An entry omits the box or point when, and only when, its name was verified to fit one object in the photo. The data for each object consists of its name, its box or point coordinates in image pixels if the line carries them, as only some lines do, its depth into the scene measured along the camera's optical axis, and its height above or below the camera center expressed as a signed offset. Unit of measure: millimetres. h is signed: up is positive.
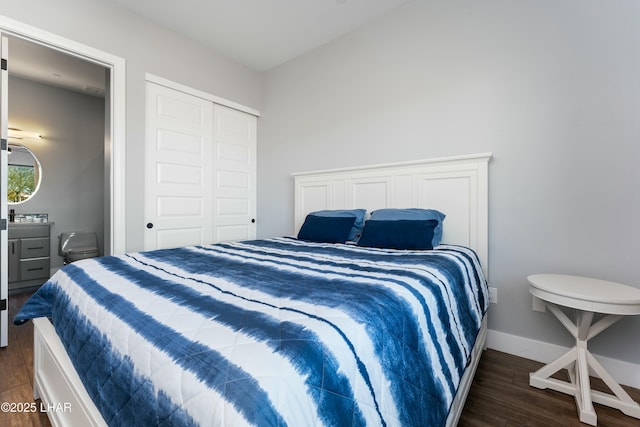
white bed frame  1129 +61
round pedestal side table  1324 -592
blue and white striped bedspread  558 -335
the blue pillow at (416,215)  2105 -44
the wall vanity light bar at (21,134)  3742 +974
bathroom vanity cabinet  3467 -595
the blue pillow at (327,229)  2373 -172
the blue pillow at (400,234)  1942 -176
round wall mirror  3787 +449
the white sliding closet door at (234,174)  3328 +423
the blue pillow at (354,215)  2490 -53
